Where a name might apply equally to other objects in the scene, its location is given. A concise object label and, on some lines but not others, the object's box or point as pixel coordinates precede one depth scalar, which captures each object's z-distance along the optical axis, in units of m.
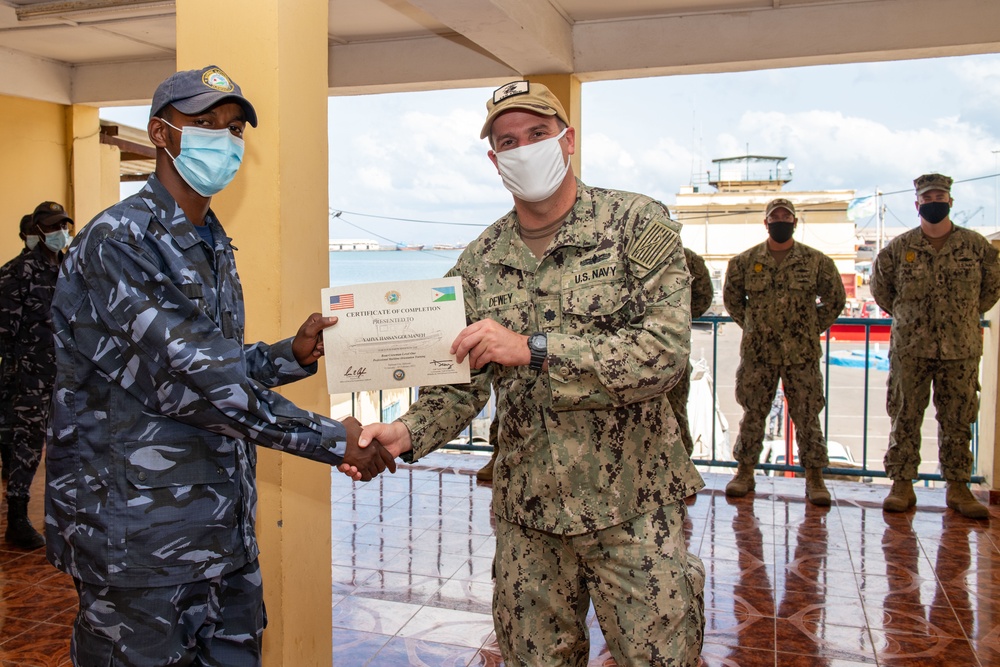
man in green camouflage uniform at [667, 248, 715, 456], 5.84
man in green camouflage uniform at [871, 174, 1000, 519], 5.36
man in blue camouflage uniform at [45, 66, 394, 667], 1.94
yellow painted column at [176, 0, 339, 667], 2.78
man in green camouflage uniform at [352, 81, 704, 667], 2.08
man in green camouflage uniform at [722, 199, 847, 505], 5.80
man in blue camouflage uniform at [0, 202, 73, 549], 5.00
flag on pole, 46.78
